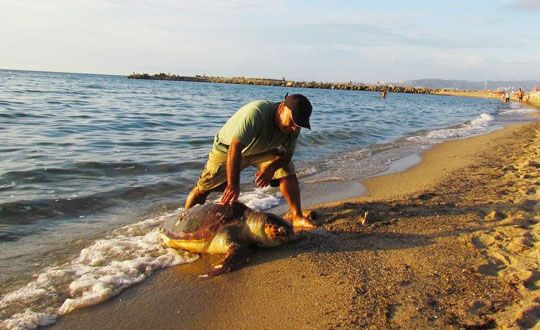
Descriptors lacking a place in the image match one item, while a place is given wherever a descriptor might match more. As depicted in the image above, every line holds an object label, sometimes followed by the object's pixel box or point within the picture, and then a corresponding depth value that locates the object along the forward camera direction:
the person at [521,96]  52.82
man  4.29
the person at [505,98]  52.17
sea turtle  4.43
